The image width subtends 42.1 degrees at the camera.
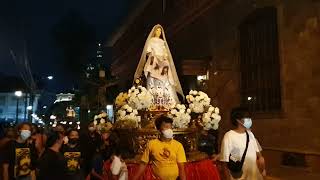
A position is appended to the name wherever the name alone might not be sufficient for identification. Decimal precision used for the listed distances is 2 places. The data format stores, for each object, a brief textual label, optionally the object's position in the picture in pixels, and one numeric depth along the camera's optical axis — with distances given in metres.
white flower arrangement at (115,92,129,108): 8.93
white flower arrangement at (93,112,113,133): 9.92
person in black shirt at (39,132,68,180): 5.81
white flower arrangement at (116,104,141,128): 8.55
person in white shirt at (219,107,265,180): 5.79
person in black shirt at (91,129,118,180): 8.65
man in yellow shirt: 5.88
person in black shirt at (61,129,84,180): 7.14
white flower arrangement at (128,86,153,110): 8.46
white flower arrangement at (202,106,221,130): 8.75
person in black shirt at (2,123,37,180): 7.62
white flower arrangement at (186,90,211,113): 8.88
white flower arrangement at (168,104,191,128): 8.52
